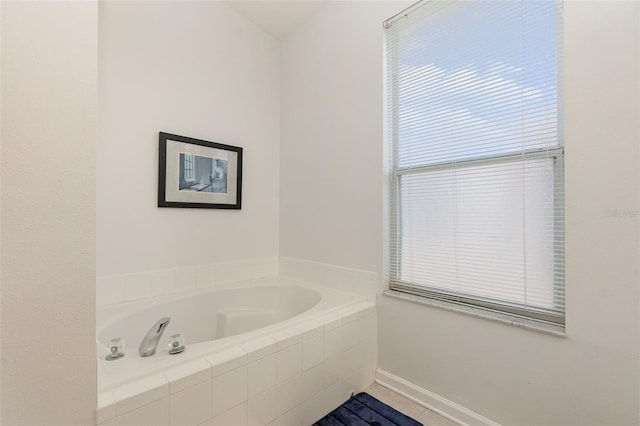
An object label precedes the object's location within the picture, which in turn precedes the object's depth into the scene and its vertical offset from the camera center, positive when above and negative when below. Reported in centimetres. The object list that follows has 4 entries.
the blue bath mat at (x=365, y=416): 131 -95
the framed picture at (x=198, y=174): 194 +32
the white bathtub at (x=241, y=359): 97 -63
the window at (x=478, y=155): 127 +32
